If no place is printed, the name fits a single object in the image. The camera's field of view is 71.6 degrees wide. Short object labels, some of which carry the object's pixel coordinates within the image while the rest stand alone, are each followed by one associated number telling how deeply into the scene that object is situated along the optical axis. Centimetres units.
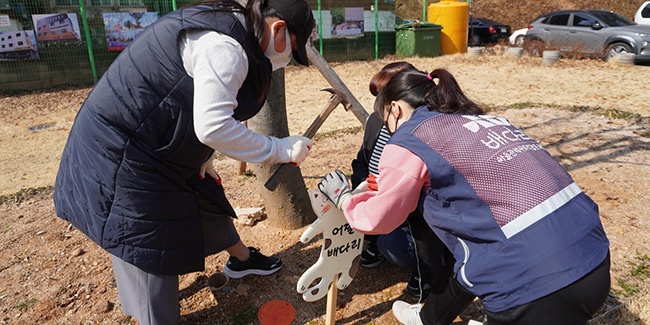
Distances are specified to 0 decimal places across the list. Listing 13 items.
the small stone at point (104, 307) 233
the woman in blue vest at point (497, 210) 134
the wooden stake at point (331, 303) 200
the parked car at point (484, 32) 1550
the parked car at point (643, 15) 1147
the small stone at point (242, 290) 243
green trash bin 1257
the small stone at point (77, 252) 279
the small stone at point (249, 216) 306
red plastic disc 223
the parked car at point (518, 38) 1307
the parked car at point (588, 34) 1033
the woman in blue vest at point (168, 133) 145
